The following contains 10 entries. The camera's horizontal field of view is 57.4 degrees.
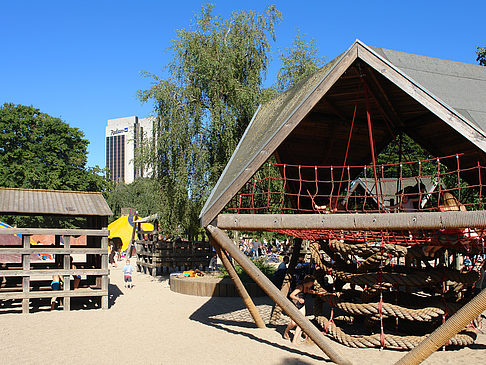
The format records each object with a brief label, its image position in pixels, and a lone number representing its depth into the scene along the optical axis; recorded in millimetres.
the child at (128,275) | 17391
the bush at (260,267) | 15742
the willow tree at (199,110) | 18672
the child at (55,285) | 12377
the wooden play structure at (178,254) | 20953
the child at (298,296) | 8643
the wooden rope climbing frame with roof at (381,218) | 6910
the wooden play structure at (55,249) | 11789
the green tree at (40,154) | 38188
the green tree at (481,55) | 22516
